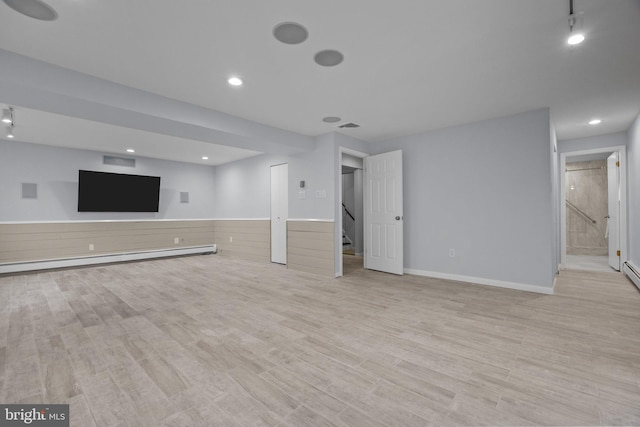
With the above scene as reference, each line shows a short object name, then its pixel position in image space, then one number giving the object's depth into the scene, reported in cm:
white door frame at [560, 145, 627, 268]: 484
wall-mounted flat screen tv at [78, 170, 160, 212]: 607
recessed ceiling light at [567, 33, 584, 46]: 203
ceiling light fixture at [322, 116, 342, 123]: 416
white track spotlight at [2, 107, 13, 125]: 380
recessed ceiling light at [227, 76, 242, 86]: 293
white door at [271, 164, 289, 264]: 615
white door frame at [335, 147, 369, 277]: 488
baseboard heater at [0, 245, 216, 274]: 541
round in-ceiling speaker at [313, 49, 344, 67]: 248
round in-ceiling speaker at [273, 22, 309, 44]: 214
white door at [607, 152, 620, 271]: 518
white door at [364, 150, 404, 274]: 495
